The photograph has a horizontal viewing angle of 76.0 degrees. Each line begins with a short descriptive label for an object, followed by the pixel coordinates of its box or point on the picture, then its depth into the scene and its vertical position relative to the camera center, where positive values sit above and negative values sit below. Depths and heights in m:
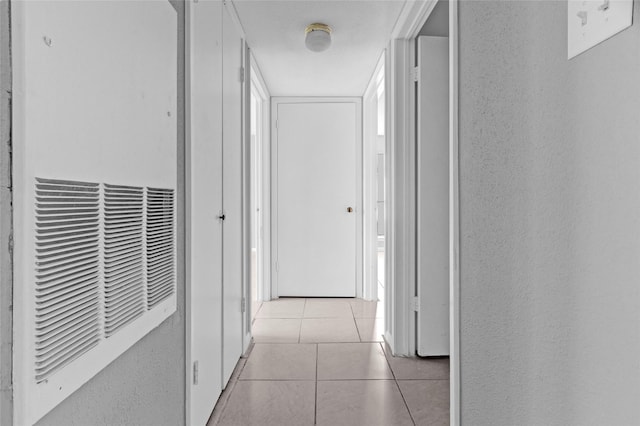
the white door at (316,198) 4.22 +0.12
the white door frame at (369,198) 4.03 +0.12
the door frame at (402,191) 2.58 +0.12
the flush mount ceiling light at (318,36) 2.54 +1.08
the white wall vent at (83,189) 0.68 +0.04
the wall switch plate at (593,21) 0.77 +0.38
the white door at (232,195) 2.15 +0.08
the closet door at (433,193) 2.51 +0.10
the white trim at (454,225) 1.51 -0.06
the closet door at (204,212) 1.56 -0.01
